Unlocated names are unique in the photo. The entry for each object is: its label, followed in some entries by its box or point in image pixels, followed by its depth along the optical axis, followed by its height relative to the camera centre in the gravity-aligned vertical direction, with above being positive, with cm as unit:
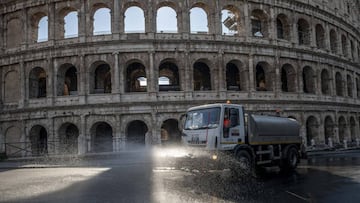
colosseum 1998 +435
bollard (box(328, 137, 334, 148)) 2373 -204
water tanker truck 973 -45
